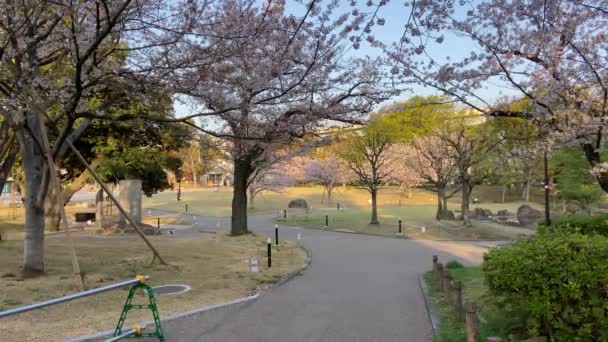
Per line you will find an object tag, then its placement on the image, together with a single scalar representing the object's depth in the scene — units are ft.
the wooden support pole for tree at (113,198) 36.18
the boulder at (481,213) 112.57
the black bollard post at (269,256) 42.75
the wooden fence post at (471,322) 16.84
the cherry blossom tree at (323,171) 153.99
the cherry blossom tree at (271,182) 142.82
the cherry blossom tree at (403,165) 107.86
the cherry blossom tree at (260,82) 28.50
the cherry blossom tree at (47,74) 26.61
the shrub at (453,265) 43.29
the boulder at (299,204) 149.07
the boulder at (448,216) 101.96
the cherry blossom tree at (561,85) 26.14
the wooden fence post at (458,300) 23.13
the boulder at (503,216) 108.94
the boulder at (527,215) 102.06
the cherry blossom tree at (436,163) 93.45
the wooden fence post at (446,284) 28.73
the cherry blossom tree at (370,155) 94.27
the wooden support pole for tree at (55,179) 29.96
